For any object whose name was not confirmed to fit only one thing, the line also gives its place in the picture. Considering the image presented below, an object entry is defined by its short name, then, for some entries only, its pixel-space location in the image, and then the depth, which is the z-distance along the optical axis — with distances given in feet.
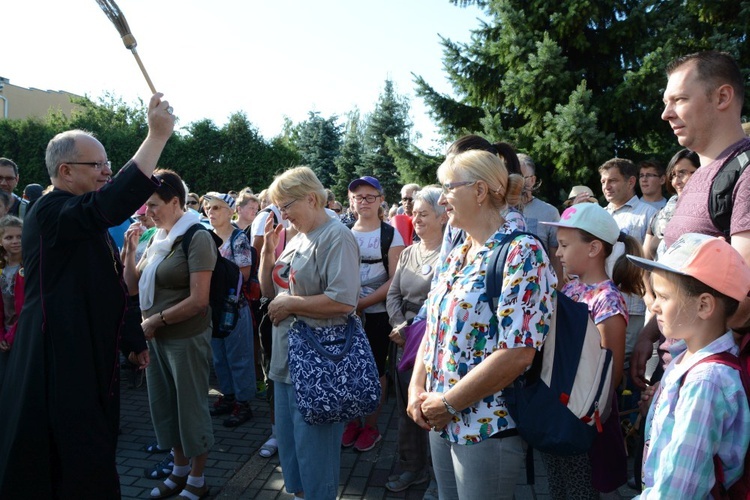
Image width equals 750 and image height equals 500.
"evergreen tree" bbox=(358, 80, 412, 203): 106.63
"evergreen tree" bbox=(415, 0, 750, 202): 34.01
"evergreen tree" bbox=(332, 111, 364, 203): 114.42
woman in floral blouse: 6.51
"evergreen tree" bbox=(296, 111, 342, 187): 126.72
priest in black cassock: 8.21
